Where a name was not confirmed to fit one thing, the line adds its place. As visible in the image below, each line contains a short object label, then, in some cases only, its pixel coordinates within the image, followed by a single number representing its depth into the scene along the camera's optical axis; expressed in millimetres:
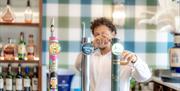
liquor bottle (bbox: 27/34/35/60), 3434
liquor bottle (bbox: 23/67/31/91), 3414
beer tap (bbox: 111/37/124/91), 1106
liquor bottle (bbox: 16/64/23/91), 3400
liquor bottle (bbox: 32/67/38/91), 3441
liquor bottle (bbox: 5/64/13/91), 3385
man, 1325
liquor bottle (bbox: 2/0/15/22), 3420
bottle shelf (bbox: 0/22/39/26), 3346
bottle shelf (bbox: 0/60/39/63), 3355
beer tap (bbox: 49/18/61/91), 1140
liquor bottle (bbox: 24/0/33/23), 3469
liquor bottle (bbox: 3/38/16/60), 3420
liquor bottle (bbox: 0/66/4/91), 3389
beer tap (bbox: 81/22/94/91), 1167
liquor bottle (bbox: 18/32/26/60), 3408
